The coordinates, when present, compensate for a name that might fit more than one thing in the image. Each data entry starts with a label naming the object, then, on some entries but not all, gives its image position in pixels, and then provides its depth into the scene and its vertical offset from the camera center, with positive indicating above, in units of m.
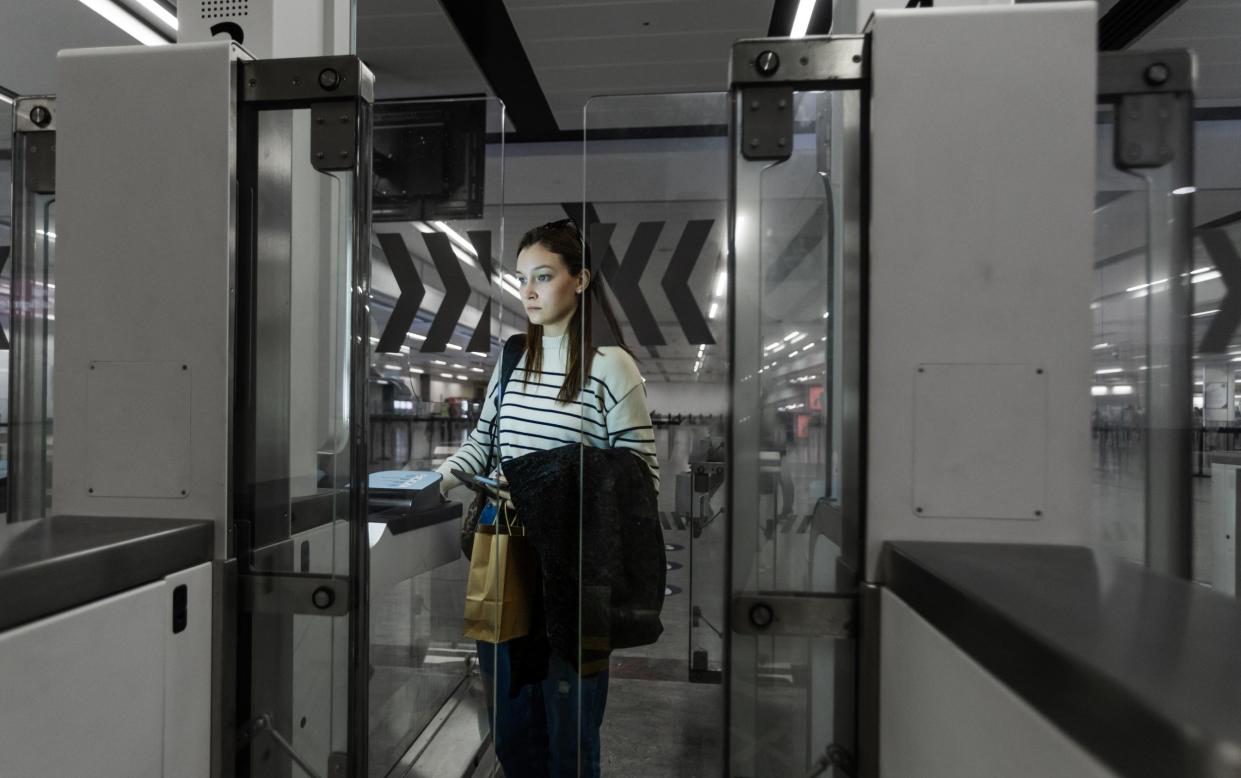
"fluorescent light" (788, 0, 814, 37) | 3.41 +2.01
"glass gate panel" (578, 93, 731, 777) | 1.70 +0.27
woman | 1.84 -0.05
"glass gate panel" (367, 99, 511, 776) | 1.84 +0.36
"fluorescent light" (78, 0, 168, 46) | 3.42 +1.97
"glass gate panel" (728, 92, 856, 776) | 1.22 -0.12
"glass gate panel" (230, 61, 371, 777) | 1.32 -0.14
